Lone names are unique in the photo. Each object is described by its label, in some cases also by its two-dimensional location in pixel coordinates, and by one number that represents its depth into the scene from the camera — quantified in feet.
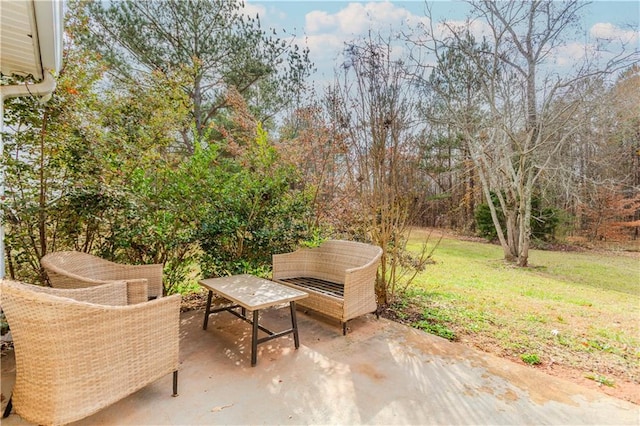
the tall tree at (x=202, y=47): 24.40
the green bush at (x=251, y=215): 12.43
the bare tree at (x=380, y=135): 11.76
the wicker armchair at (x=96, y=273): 8.34
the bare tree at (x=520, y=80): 21.65
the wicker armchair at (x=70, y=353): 5.09
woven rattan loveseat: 10.16
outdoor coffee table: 8.30
